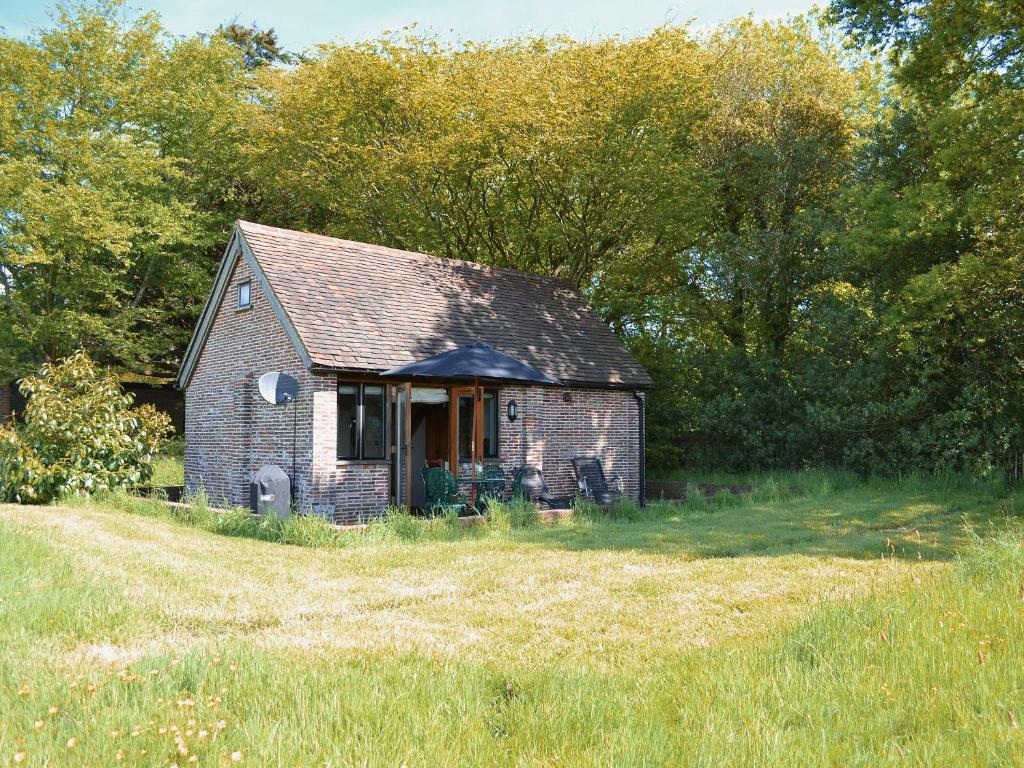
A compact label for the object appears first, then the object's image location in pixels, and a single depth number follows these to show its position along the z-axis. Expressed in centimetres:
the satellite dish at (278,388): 1482
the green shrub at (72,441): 1373
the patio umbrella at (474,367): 1444
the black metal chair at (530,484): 1573
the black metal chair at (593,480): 1758
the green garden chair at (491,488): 1498
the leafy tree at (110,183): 2527
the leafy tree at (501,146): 2356
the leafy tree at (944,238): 1491
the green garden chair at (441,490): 1433
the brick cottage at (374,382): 1488
